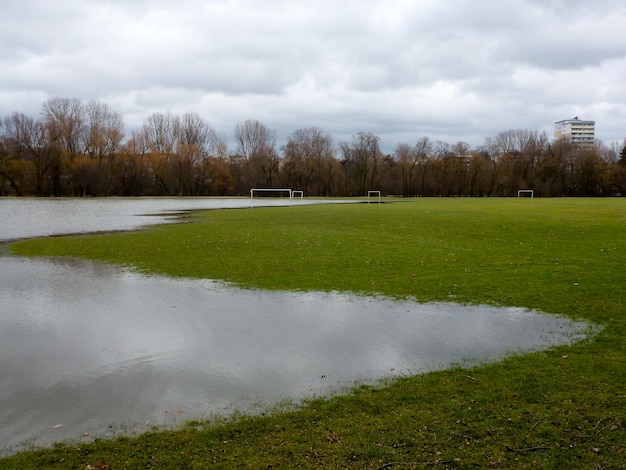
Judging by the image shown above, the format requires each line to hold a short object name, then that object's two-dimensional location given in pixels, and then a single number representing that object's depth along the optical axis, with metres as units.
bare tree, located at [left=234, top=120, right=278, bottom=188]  109.44
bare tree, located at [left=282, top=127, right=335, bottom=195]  111.25
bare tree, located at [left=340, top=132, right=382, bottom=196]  114.56
